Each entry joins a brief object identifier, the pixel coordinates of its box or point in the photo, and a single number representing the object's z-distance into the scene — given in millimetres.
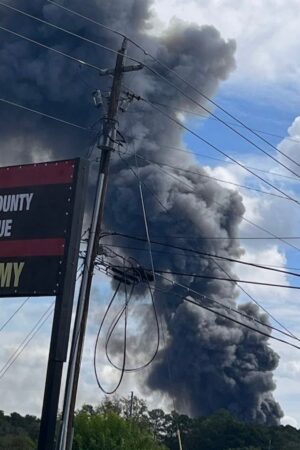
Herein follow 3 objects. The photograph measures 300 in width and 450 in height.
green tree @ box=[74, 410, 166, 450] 39938
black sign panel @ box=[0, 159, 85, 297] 15914
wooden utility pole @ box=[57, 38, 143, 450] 19906
